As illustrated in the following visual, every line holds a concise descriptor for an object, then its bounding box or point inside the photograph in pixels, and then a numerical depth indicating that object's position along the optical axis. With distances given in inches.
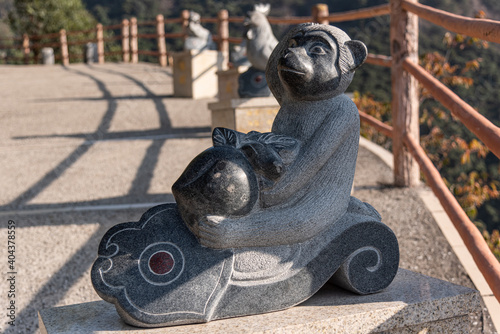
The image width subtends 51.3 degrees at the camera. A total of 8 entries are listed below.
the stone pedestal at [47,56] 558.0
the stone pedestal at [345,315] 59.9
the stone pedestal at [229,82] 226.7
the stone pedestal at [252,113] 149.9
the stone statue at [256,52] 174.6
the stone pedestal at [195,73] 290.2
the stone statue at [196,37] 316.8
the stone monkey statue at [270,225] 59.7
